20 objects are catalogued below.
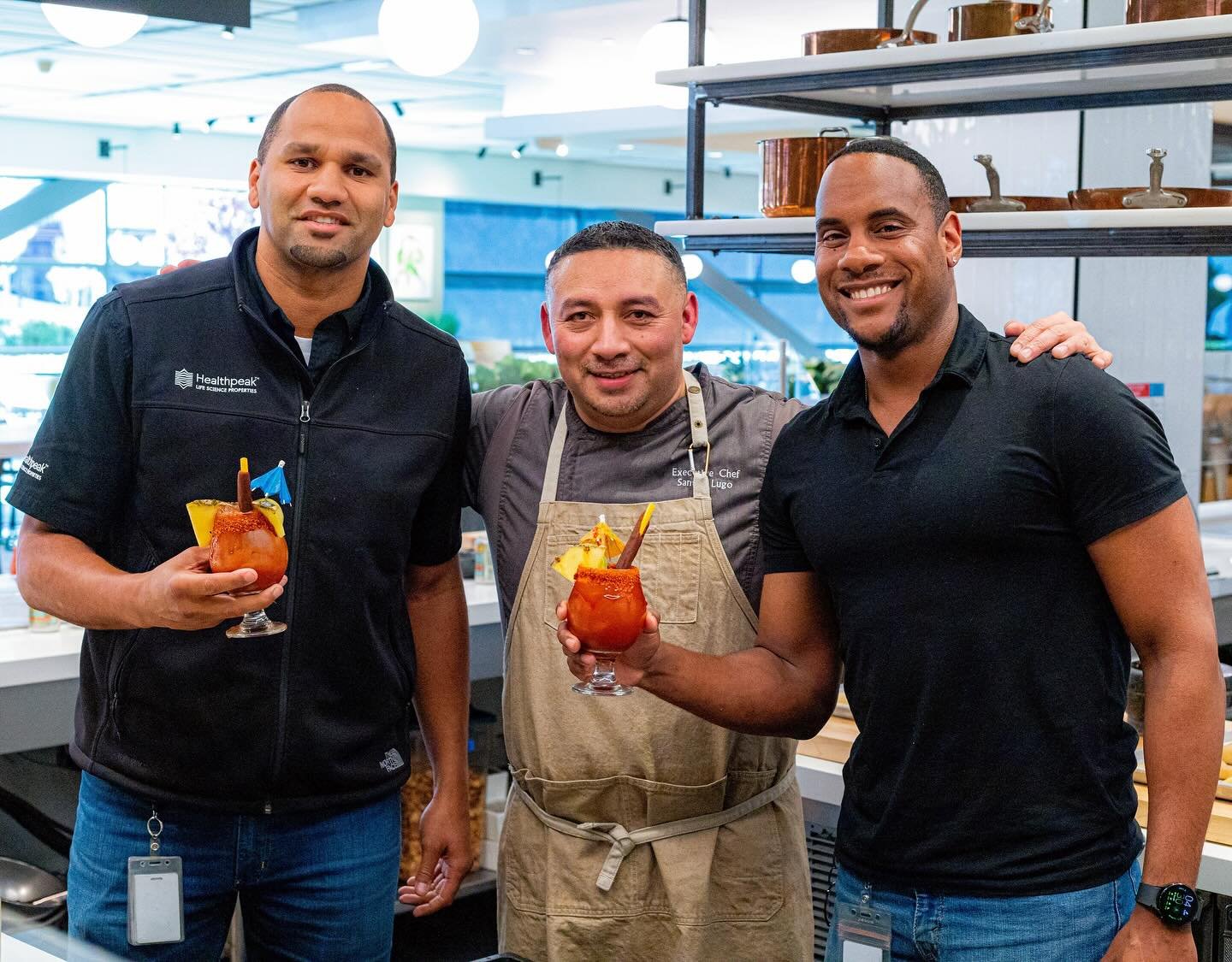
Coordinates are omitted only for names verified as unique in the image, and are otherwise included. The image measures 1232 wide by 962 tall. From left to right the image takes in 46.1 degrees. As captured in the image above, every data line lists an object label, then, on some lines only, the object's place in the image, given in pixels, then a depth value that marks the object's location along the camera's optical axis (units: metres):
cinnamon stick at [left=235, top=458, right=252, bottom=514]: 1.79
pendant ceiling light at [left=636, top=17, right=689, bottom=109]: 6.96
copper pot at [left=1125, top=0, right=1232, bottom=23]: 2.46
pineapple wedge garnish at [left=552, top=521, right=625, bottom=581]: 1.91
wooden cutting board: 2.40
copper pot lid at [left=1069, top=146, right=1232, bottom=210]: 2.59
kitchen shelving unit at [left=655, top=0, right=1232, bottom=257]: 2.57
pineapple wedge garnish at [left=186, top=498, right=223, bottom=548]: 1.82
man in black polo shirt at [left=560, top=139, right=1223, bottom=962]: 1.82
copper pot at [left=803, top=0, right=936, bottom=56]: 2.97
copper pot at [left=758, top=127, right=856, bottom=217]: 3.07
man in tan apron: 2.25
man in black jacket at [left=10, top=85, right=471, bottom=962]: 2.10
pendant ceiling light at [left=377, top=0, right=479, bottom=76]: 5.52
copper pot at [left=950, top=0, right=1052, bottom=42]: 2.68
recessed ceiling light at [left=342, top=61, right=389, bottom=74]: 10.46
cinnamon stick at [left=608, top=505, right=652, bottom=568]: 1.86
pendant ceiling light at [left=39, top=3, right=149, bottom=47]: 5.23
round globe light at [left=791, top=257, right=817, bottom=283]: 12.62
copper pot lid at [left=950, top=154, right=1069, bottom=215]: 2.81
